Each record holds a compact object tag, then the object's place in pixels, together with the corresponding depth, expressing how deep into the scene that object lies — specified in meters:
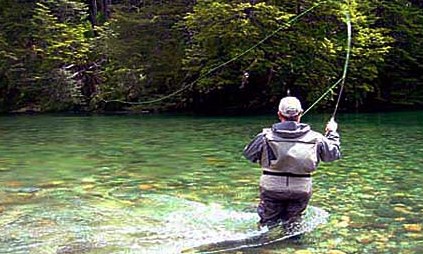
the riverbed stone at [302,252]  6.74
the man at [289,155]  7.14
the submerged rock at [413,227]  7.55
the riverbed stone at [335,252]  6.73
